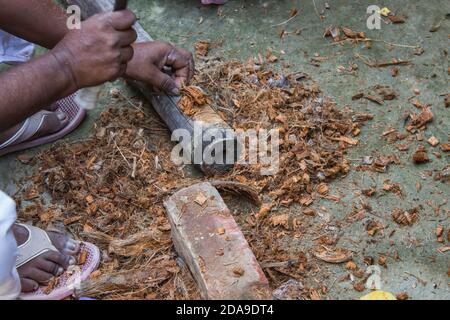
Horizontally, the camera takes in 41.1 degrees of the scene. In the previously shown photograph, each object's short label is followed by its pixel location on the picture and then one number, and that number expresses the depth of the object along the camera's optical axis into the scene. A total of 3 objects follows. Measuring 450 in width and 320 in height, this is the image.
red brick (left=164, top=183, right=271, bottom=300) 2.30
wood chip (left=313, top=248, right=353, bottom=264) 2.58
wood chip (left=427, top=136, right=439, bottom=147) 3.00
